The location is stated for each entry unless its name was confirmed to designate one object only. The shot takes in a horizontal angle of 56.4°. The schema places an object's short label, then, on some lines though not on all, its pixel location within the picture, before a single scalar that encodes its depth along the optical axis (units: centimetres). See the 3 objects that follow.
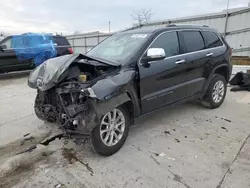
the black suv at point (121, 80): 297
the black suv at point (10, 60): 945
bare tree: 2860
